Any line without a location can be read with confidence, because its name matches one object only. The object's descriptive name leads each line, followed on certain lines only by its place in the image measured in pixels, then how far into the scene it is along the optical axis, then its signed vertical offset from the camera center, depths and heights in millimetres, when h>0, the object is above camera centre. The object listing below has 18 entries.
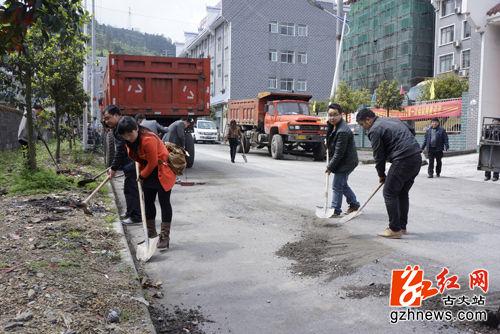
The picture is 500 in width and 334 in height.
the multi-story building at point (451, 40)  39000 +8823
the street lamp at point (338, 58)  21603 +3747
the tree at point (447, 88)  31141 +3365
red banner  20789 +1317
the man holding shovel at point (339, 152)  6859 -277
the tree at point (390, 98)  26750 +2278
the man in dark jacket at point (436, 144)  12758 -239
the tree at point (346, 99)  30438 +2449
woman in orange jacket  5129 -456
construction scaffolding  46625 +10492
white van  35344 -75
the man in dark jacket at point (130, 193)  6754 -947
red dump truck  12961 +1334
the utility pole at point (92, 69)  25875 +3662
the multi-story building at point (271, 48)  46406 +9204
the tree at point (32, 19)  3684 +978
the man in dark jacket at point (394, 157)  5648 -283
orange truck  18969 +374
